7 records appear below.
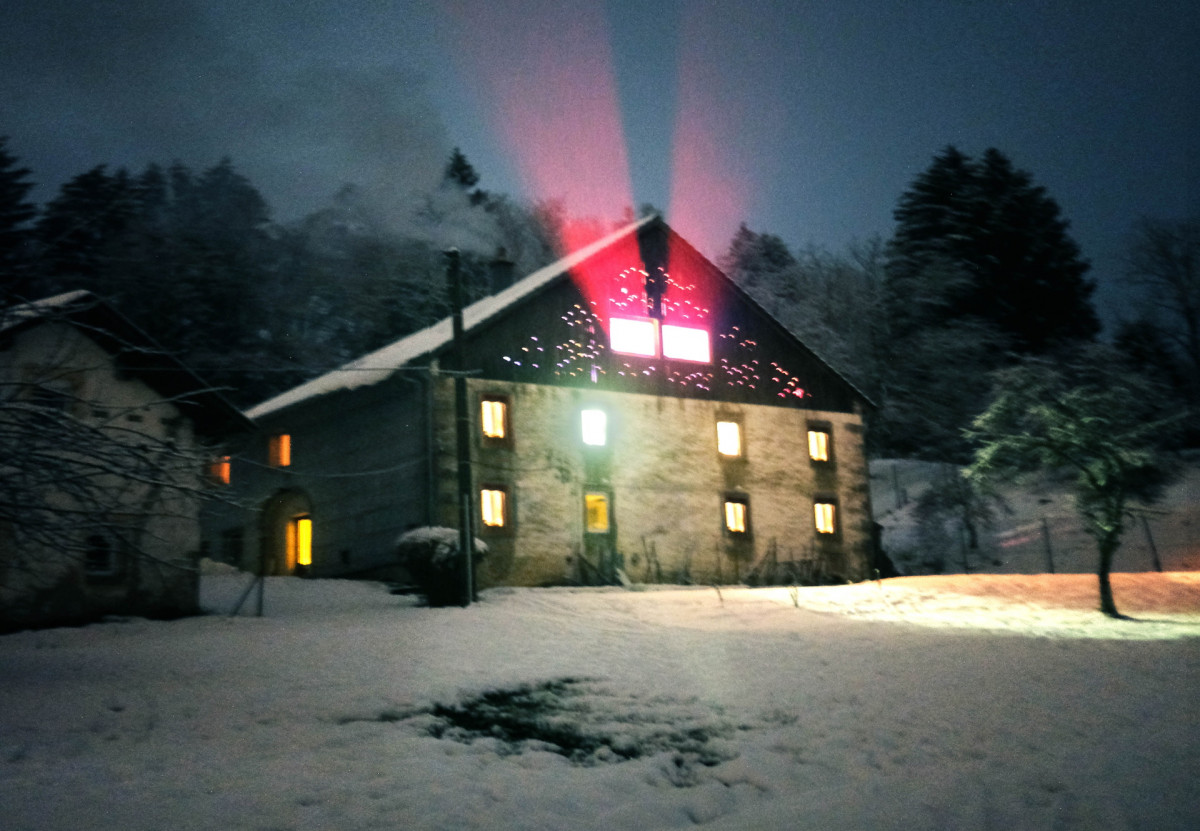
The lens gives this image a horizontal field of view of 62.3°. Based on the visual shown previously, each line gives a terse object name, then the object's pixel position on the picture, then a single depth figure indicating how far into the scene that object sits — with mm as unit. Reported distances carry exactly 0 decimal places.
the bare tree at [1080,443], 19719
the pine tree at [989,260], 45594
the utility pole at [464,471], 18000
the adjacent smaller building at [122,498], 15594
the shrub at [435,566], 18406
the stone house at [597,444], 22781
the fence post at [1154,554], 31202
